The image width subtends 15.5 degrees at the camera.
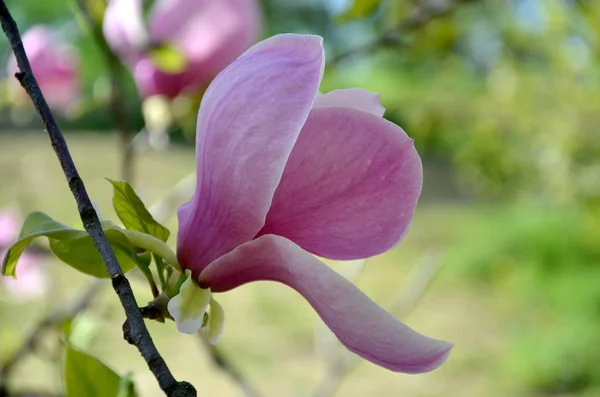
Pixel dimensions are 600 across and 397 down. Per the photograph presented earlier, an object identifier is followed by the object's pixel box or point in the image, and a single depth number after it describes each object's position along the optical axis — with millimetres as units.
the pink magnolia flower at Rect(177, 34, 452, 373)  651
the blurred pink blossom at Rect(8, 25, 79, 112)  1327
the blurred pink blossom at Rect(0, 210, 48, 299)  1441
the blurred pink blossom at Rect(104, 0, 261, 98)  964
